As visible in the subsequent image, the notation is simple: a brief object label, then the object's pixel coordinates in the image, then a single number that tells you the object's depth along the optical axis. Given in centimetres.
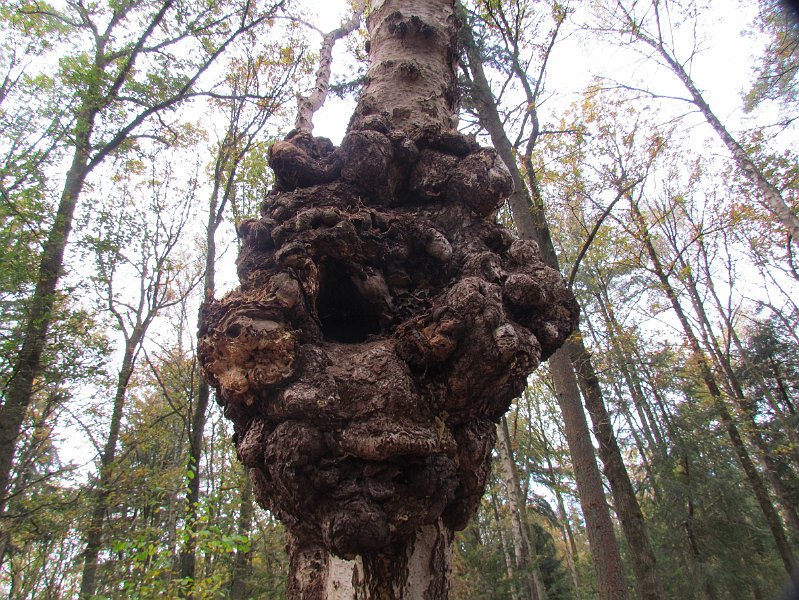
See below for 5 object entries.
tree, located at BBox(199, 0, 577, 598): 149
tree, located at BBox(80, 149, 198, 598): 739
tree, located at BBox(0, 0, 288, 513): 581
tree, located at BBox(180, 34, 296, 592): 711
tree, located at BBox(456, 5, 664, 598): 464
